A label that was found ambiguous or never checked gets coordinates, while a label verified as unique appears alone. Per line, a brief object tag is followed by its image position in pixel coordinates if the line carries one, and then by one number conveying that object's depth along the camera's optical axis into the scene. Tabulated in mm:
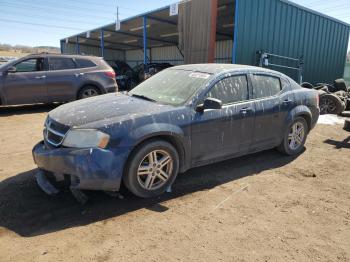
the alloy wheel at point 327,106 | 9898
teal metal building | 10914
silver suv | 8641
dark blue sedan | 3273
